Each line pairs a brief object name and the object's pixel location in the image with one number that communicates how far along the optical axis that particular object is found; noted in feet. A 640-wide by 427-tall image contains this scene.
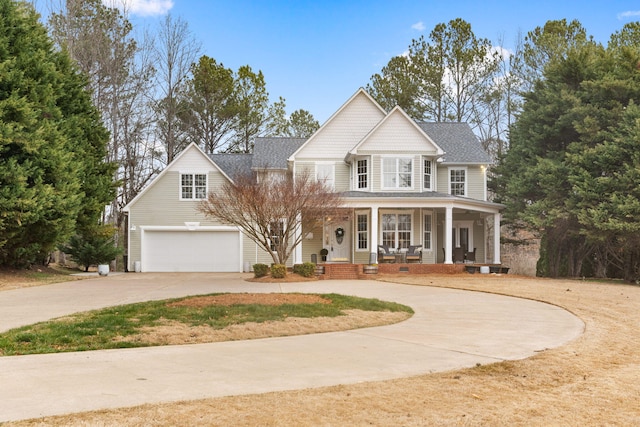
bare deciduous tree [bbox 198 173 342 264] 69.15
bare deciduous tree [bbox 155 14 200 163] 117.60
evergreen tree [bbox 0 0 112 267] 65.41
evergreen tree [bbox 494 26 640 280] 72.43
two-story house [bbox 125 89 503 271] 88.79
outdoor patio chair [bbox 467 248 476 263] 92.63
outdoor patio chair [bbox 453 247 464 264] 88.69
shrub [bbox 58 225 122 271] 90.68
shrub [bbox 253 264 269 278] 72.18
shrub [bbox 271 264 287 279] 70.44
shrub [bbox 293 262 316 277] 73.51
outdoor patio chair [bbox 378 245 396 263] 83.25
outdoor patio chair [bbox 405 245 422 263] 83.51
